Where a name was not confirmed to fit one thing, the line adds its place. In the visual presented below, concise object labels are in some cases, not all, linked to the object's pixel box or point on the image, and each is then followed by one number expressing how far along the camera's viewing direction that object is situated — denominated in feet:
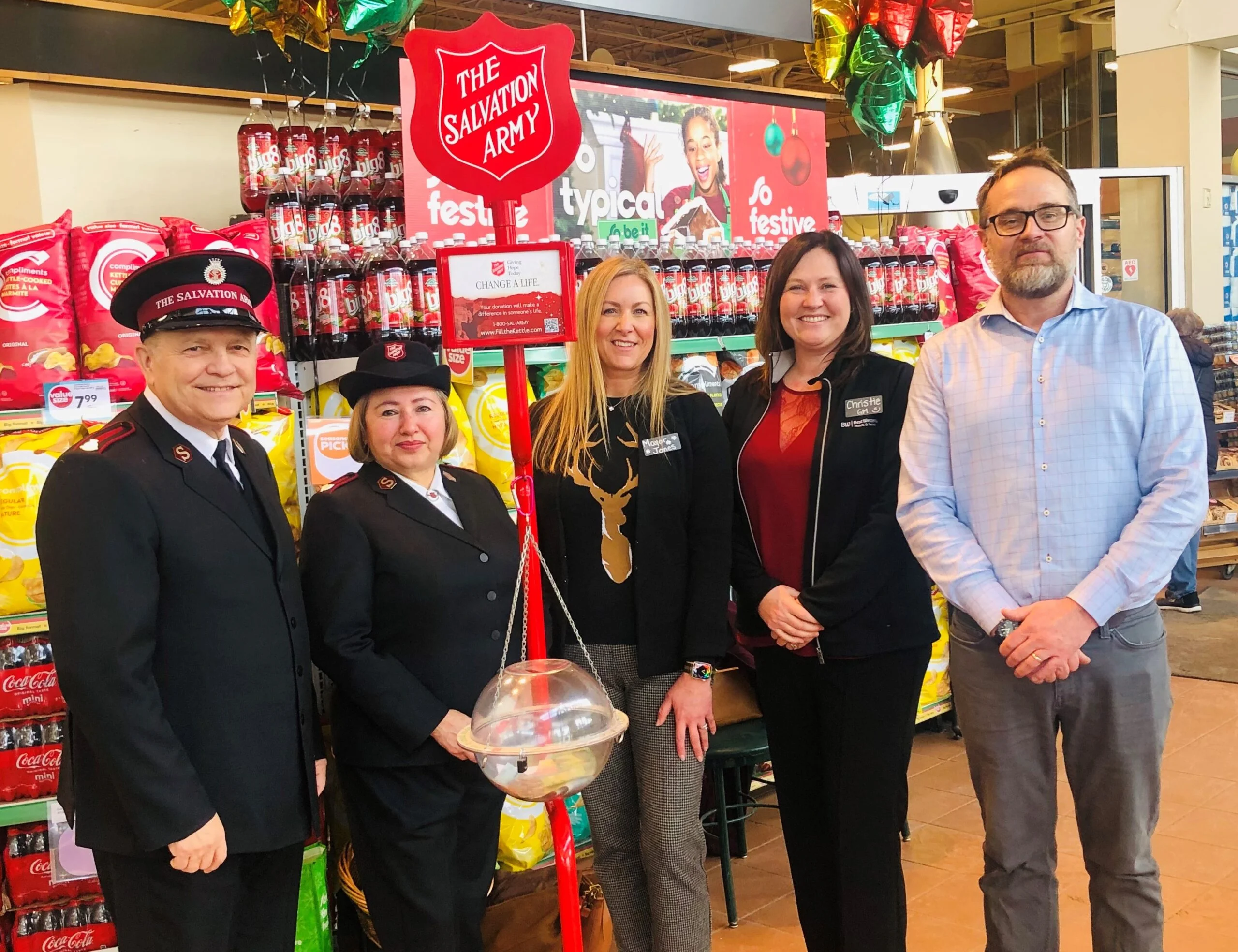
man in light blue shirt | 7.04
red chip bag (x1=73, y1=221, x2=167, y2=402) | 9.05
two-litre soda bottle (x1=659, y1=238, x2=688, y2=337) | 11.47
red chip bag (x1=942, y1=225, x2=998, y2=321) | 14.52
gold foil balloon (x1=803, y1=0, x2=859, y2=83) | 16.51
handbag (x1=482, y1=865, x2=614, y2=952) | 8.95
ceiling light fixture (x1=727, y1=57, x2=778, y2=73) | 44.06
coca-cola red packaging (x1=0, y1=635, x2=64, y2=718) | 9.02
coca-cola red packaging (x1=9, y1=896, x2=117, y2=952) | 9.20
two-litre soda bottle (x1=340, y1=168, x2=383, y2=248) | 10.44
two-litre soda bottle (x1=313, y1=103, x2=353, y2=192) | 10.56
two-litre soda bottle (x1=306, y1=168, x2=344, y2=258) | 10.17
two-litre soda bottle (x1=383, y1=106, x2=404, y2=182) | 10.84
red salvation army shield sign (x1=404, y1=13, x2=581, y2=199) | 5.81
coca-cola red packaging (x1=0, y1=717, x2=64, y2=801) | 8.98
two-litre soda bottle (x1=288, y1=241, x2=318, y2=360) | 9.80
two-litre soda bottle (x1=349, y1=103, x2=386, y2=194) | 10.78
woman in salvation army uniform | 7.29
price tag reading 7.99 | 8.98
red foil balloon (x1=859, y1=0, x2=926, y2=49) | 16.20
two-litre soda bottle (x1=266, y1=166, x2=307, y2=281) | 9.90
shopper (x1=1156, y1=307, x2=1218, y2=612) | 22.03
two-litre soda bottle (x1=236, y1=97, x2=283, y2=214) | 10.19
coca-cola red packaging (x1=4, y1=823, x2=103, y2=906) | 9.14
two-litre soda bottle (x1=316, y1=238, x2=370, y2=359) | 9.78
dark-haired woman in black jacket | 7.73
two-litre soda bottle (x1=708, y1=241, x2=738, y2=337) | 11.76
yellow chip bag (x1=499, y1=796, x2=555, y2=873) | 10.44
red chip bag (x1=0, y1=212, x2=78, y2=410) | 8.86
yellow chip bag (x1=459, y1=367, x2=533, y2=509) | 10.57
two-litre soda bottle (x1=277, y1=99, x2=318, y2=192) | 10.38
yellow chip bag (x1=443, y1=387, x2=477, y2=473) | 10.28
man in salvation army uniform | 5.73
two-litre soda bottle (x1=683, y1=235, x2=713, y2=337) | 11.58
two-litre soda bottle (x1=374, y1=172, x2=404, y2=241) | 10.69
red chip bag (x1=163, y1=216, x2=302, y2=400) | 9.42
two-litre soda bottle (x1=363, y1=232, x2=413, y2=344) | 9.73
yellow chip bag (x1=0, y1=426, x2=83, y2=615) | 8.80
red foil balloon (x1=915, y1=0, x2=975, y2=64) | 16.37
